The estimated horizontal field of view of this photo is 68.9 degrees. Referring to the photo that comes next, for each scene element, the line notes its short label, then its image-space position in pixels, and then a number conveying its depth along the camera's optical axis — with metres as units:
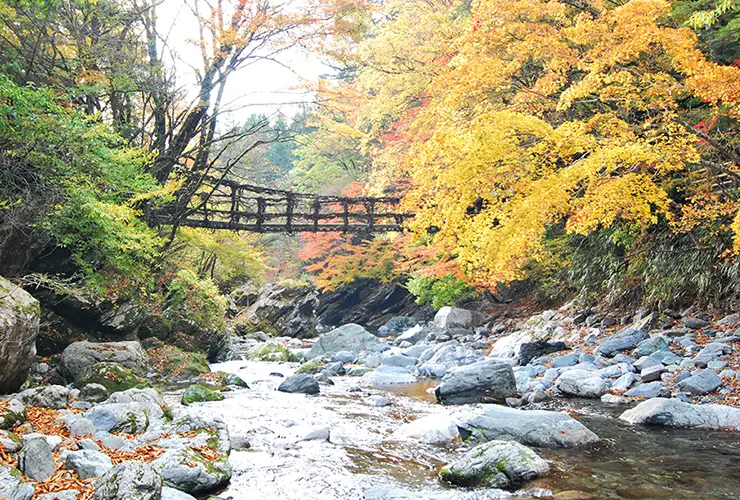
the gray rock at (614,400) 6.95
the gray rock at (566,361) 9.41
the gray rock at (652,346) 8.63
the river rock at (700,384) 6.68
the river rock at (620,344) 9.36
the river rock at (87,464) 3.84
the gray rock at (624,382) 7.50
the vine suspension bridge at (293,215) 14.79
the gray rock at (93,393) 6.93
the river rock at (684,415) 5.59
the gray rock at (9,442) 4.02
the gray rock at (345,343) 14.73
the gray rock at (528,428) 5.36
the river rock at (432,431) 5.68
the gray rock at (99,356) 8.37
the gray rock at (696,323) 9.19
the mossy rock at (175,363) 10.19
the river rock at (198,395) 7.62
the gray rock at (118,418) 5.32
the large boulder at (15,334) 5.95
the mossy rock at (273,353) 13.94
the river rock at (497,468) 4.35
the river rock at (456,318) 17.08
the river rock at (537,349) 10.67
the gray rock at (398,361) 11.92
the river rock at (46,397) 6.08
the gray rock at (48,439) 4.30
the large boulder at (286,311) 21.19
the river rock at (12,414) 4.77
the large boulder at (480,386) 7.71
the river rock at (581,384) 7.51
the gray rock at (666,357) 7.91
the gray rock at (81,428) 4.95
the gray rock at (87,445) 4.37
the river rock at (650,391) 6.93
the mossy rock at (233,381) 9.48
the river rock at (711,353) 7.56
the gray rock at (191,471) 4.11
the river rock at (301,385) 8.98
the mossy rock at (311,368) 11.23
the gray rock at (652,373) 7.51
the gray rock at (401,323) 22.81
